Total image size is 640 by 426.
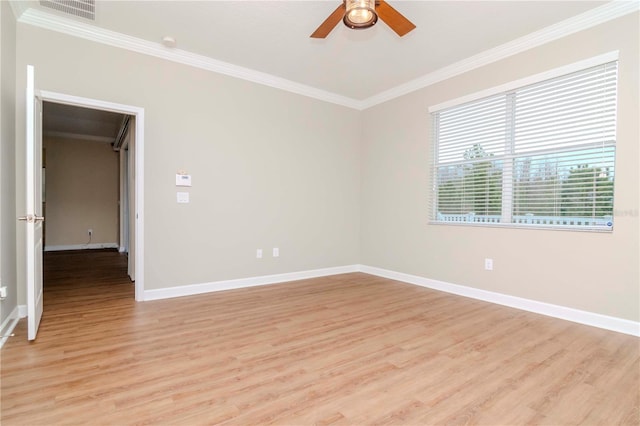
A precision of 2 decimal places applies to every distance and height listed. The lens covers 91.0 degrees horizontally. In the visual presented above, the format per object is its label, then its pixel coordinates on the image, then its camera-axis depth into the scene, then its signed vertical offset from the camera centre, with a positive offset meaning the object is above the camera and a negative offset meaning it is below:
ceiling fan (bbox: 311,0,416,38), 2.17 +1.40
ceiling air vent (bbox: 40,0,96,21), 2.77 +1.75
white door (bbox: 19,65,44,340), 2.30 -0.05
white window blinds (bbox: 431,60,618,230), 2.88 +0.57
